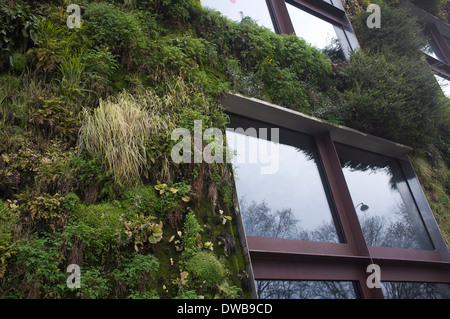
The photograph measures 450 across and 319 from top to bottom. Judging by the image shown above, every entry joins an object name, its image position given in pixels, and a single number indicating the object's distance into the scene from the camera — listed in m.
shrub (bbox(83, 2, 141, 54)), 4.16
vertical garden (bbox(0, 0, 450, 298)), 2.79
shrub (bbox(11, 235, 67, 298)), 2.42
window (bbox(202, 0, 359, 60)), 6.46
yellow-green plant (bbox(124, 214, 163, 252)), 3.04
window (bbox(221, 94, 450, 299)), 4.20
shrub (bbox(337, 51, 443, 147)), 5.64
